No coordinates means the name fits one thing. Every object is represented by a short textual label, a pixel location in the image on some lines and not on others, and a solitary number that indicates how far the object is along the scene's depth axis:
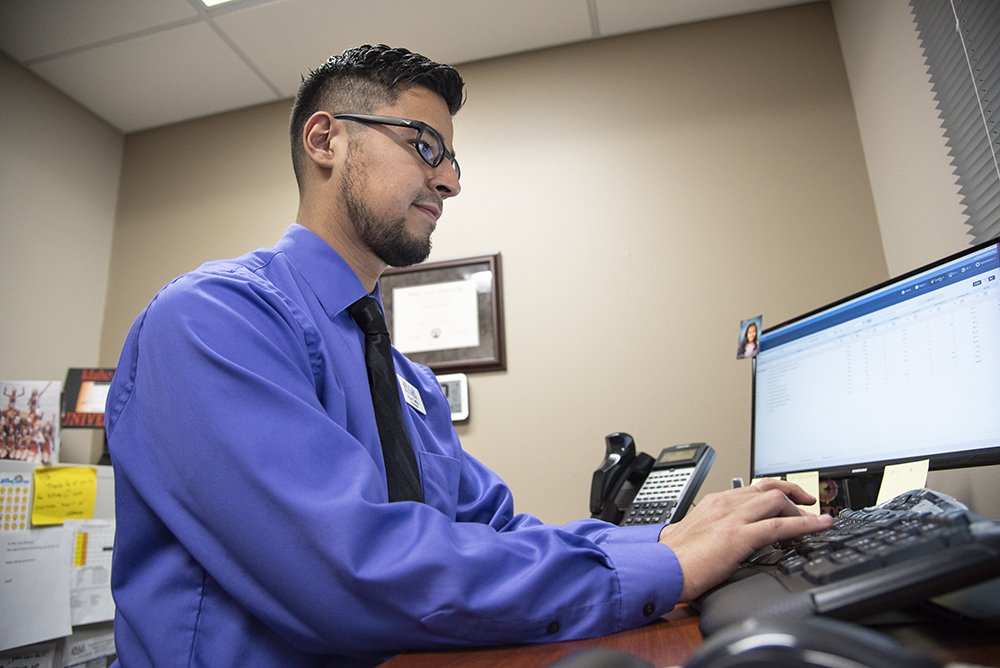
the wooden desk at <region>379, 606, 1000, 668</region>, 0.33
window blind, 1.11
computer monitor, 0.79
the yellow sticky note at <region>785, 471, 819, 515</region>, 1.04
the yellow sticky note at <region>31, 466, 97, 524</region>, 1.58
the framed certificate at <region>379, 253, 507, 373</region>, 1.96
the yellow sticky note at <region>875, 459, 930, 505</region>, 0.84
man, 0.49
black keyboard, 0.33
